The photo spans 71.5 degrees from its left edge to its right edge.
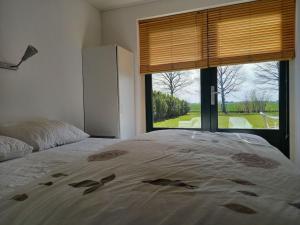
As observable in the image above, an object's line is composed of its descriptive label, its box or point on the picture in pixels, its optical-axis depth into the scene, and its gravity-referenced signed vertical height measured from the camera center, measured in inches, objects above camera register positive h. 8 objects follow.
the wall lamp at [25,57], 71.8 +18.0
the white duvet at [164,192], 20.4 -10.6
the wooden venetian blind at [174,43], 112.3 +35.3
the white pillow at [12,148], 51.4 -10.5
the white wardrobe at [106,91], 106.1 +8.0
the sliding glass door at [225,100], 103.9 +2.2
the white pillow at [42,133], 63.2 -8.3
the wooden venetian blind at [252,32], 98.3 +35.4
